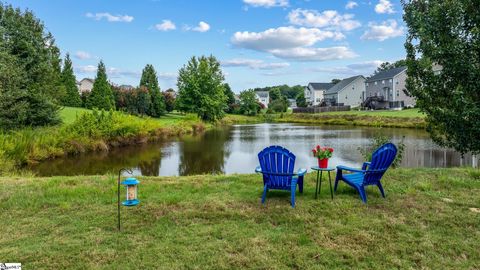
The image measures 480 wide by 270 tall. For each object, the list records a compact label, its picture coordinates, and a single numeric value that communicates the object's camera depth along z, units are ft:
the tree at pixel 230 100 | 186.73
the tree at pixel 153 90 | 122.19
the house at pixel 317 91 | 211.41
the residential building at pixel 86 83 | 229.72
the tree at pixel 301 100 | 214.57
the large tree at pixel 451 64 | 13.97
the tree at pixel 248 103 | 181.68
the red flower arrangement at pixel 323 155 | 17.04
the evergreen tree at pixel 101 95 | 108.47
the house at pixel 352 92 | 174.60
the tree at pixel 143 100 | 115.65
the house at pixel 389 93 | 137.80
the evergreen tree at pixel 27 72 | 48.19
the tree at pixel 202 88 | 126.52
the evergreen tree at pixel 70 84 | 108.08
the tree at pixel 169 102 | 143.64
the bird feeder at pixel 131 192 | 13.23
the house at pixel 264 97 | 282.15
